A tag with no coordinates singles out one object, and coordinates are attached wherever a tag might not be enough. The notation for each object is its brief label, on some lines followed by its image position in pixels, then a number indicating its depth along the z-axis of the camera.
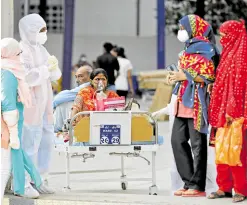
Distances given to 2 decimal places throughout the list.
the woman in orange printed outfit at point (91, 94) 14.09
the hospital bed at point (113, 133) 13.20
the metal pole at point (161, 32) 41.20
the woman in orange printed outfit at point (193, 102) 12.65
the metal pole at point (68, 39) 39.74
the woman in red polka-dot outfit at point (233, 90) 11.95
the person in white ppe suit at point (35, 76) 12.83
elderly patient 15.38
